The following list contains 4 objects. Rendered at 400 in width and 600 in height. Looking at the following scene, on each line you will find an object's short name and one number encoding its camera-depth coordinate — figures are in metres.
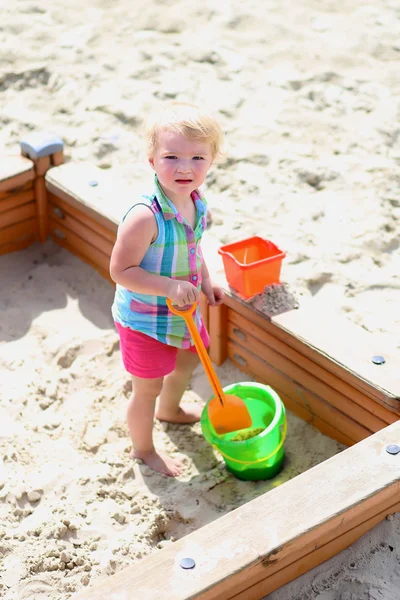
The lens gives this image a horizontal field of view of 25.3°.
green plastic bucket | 2.27
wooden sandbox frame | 1.70
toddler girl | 2.05
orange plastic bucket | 2.42
